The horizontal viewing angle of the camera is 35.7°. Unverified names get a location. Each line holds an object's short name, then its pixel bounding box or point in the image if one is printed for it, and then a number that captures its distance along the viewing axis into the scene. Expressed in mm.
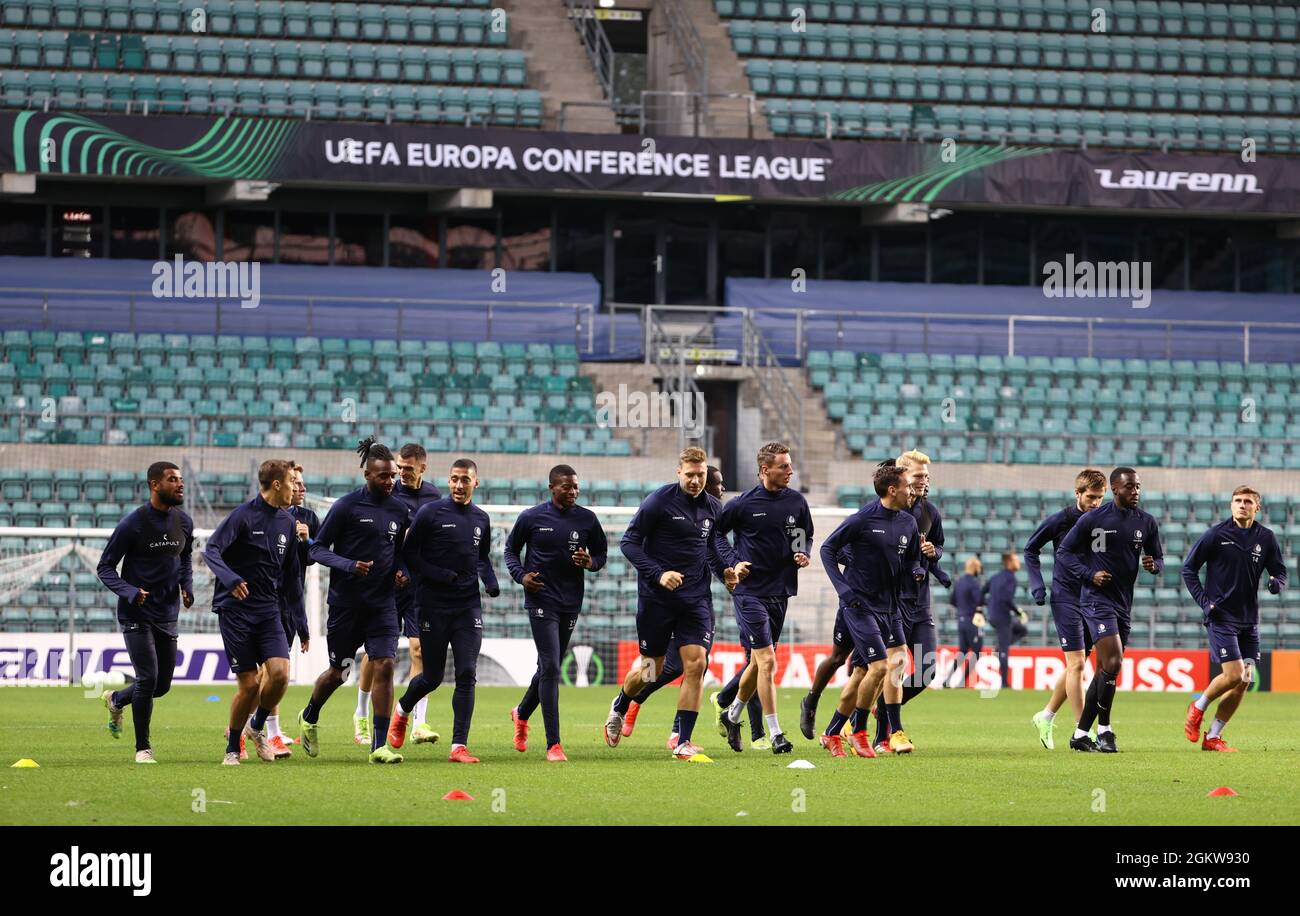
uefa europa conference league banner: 33062
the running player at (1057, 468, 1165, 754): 15625
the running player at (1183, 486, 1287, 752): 15969
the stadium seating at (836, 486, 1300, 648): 29172
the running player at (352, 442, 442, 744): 14898
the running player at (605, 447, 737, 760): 14492
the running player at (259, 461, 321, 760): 15073
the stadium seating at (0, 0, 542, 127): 34125
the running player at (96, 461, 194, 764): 13734
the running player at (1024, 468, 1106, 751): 16031
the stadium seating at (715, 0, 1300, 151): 37812
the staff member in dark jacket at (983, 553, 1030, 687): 27578
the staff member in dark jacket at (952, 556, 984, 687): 27812
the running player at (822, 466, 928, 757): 14586
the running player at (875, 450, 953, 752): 15188
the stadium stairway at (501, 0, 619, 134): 36656
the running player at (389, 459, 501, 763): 14148
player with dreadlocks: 14039
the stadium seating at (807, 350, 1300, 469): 32750
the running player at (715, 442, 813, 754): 15094
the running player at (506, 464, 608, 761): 14367
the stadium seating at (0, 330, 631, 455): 30047
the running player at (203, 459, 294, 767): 13336
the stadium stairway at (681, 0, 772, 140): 37334
